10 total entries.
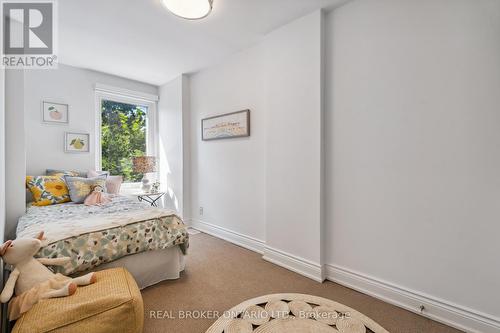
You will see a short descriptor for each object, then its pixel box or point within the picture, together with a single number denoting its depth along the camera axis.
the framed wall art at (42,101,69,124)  3.17
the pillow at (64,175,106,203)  2.68
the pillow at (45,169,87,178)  3.03
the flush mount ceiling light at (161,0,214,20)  1.77
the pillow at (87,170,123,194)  3.14
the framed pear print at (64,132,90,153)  3.35
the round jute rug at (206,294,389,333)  1.50
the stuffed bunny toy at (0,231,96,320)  1.20
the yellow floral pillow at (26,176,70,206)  2.59
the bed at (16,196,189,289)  1.63
